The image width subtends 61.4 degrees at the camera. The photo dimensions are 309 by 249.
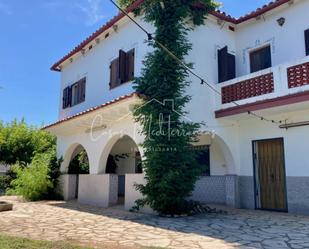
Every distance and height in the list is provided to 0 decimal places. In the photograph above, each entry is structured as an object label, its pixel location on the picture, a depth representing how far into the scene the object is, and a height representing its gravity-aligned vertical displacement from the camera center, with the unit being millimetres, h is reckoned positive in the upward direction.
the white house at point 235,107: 9067 +1952
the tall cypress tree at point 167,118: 8535 +1553
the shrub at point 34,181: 12631 -927
